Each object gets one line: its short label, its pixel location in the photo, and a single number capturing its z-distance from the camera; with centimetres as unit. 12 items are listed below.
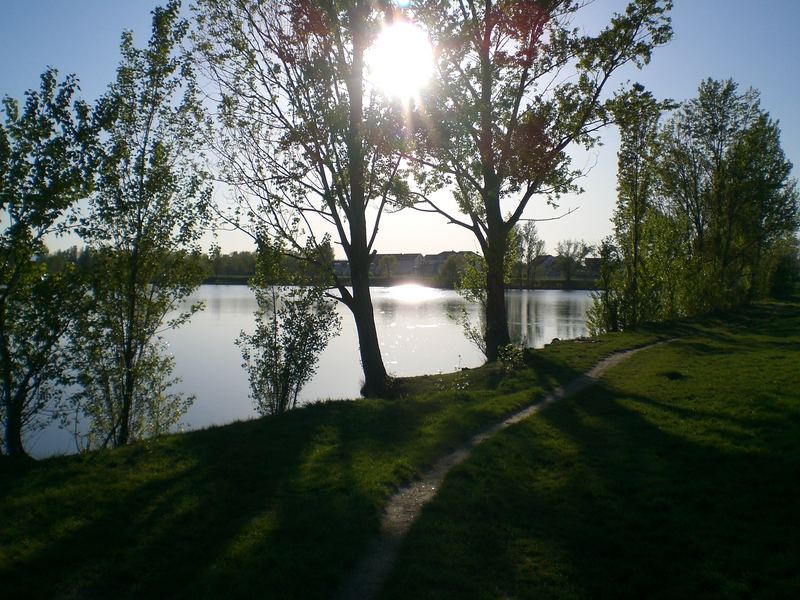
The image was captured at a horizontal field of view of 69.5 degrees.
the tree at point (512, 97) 1772
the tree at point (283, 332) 1534
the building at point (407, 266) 17030
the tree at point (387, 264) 12379
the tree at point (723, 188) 3628
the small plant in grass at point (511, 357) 1678
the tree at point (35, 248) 1037
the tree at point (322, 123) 1516
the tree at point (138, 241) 1344
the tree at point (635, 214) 2908
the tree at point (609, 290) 2895
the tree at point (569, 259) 9840
